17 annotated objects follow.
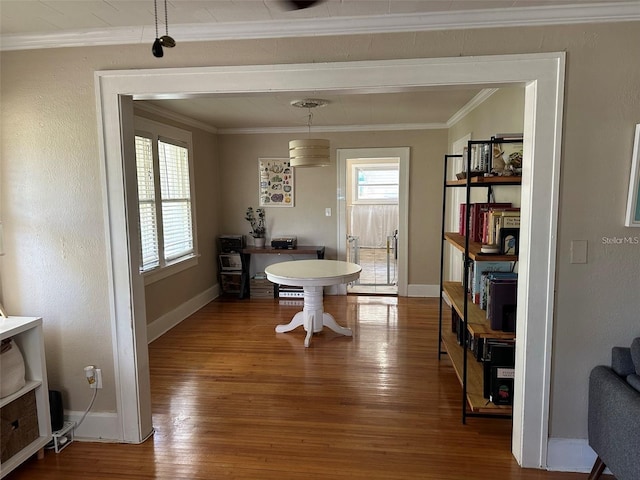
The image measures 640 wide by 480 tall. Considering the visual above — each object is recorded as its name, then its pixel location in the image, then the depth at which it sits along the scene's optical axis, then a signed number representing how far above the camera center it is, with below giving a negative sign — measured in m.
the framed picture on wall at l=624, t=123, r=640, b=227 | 1.93 +0.03
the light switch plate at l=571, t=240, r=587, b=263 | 2.04 -0.27
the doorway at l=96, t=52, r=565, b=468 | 1.96 +0.33
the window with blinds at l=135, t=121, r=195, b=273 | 3.97 -0.01
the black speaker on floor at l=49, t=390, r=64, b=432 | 2.39 -1.19
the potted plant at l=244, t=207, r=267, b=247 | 5.85 -0.30
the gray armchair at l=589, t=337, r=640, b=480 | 1.67 -0.94
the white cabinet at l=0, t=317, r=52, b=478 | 2.23 -0.92
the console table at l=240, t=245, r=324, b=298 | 5.48 -0.71
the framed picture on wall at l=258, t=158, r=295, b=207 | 5.77 +0.24
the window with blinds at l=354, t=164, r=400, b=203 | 8.45 +0.31
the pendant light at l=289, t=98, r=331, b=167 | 3.89 +0.45
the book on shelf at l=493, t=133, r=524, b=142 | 2.43 +0.36
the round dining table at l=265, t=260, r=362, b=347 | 3.77 -0.74
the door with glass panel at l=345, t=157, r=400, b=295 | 8.17 -0.15
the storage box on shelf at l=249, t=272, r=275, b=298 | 5.65 -1.20
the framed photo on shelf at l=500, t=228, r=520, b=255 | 2.30 -0.24
